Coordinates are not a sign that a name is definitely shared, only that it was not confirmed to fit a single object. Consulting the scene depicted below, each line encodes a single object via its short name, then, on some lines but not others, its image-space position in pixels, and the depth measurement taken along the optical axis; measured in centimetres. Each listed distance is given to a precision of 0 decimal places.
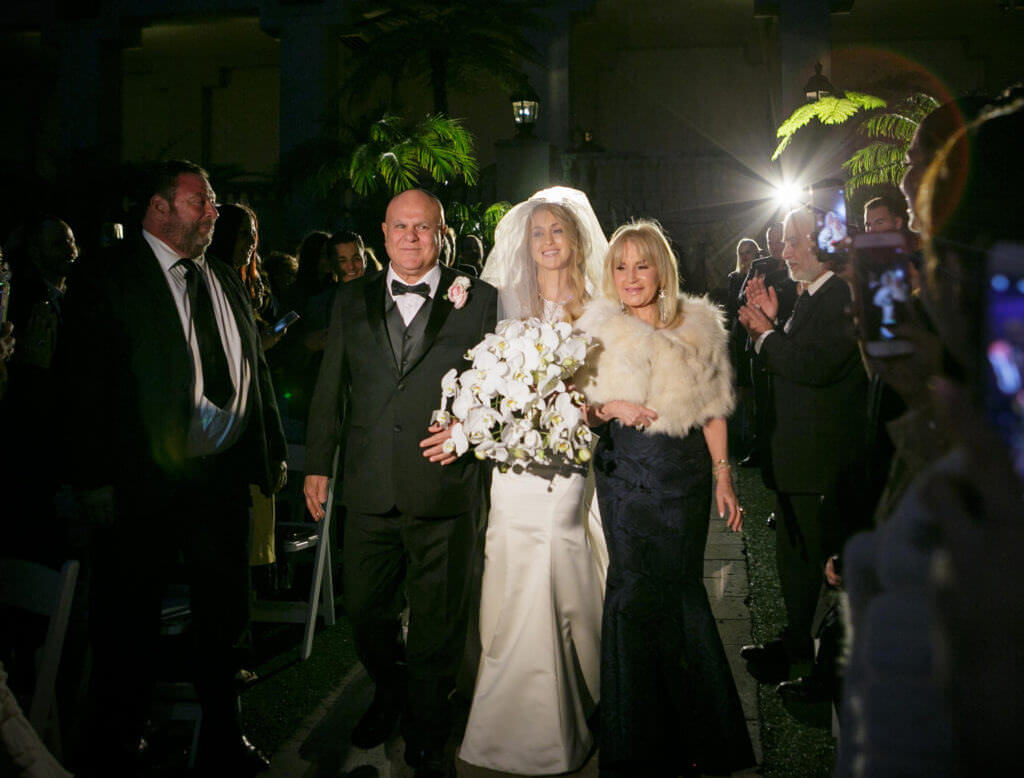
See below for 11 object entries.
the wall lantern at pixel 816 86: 1357
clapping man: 392
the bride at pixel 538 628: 361
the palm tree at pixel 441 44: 955
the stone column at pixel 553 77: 1627
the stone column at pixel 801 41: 1551
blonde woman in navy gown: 353
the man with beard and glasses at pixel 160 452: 337
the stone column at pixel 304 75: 1625
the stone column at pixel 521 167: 1426
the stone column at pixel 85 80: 1783
